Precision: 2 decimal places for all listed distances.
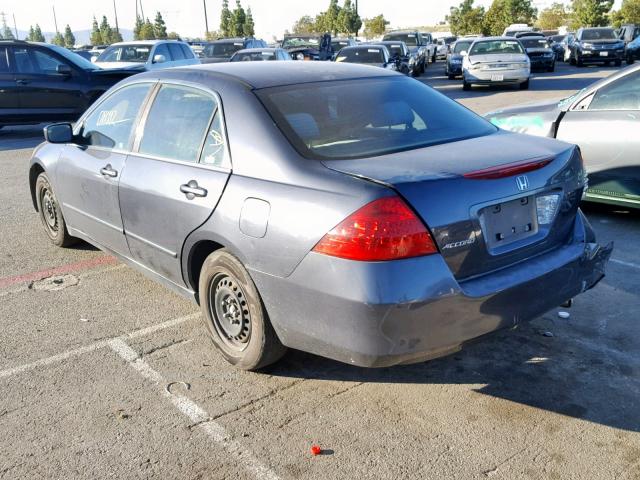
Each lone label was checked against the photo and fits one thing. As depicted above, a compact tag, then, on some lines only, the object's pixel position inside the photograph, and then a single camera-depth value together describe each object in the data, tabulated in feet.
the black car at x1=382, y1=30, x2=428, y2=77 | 88.94
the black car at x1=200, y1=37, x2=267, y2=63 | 76.69
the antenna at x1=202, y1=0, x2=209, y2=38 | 240.53
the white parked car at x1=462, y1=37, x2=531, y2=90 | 62.08
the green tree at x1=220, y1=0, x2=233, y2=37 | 226.58
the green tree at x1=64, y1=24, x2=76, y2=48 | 363.29
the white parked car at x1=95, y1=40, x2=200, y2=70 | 56.70
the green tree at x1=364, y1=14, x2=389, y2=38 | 254.06
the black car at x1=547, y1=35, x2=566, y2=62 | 122.72
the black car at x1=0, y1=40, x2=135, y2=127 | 45.80
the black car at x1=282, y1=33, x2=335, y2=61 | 86.63
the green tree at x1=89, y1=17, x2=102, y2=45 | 314.55
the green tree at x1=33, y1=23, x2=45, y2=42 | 380.58
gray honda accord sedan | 9.59
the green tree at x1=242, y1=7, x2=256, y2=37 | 221.25
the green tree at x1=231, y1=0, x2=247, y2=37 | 216.33
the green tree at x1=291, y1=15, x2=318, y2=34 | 280.35
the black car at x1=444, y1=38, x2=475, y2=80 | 80.74
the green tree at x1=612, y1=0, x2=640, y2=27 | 196.65
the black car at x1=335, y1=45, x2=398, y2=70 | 63.10
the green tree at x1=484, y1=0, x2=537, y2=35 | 185.57
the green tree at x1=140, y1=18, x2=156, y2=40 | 255.29
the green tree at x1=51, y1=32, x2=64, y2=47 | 359.46
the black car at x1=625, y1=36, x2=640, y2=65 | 101.60
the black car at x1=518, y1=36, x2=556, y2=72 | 88.89
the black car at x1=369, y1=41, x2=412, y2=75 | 71.41
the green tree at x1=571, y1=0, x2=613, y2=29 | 175.01
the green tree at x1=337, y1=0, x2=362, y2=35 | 207.10
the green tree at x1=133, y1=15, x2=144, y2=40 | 264.23
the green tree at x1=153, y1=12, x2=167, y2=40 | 258.98
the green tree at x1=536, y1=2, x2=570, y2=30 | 290.97
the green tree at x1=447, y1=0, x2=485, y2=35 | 184.75
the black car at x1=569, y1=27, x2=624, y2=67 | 96.89
